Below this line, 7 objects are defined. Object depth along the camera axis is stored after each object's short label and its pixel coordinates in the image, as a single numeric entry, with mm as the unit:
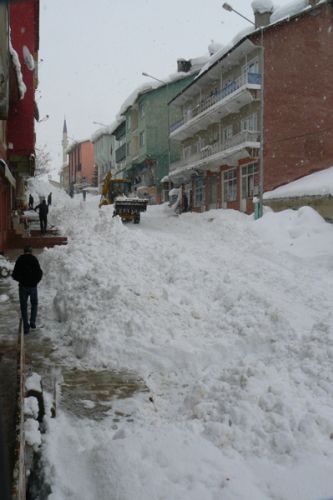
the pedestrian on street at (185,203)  37881
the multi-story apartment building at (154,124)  44094
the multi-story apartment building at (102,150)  67375
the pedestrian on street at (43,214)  23011
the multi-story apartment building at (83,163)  83488
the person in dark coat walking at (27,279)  8727
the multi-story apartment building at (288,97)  25719
